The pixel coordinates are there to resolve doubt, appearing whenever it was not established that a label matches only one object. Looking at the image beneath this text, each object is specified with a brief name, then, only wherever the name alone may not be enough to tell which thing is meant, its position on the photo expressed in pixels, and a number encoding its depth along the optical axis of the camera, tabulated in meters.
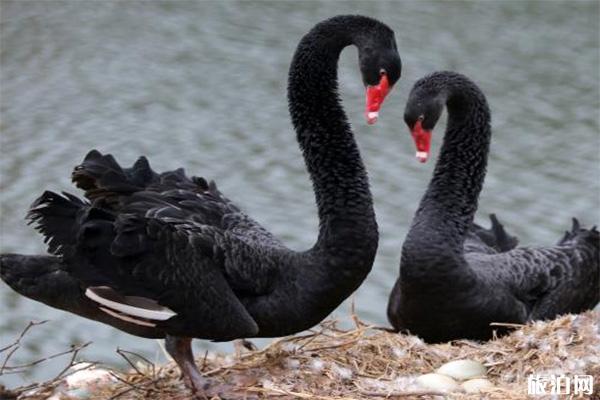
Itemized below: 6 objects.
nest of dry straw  6.53
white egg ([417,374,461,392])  6.53
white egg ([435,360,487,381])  6.82
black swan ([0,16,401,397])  6.41
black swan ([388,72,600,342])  7.97
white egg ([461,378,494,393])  6.54
